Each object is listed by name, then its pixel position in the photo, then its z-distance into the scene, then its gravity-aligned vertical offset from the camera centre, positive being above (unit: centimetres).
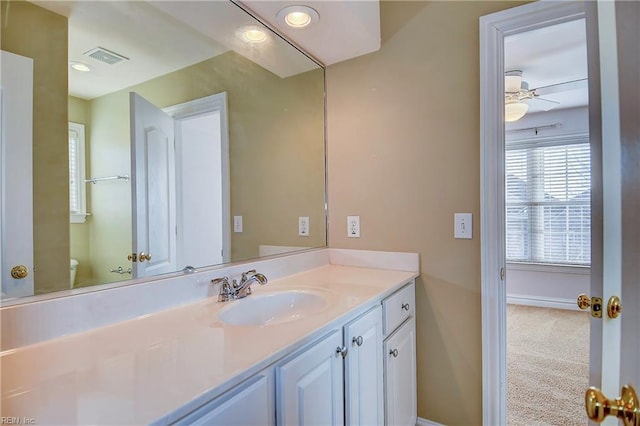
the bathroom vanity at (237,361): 62 -33
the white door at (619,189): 57 +4
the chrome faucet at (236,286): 128 -29
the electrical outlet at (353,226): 196 -8
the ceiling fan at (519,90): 294 +111
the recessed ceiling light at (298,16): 154 +93
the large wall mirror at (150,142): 95 +29
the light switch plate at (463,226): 161 -7
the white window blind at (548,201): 395 +11
